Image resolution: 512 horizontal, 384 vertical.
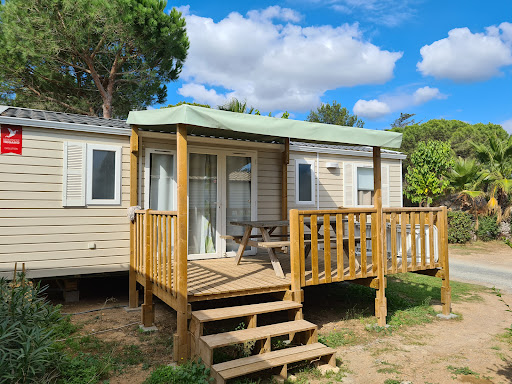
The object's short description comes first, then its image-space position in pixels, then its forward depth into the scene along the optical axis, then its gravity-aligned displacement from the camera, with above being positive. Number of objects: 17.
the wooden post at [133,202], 4.95 +0.07
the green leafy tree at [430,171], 13.14 +1.32
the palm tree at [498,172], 12.50 +1.21
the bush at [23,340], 2.45 -0.99
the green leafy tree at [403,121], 27.83 +6.77
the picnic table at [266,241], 4.18 -0.44
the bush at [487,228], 12.62 -0.77
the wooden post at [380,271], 4.26 -0.78
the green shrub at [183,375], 2.74 -1.32
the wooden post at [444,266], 4.77 -0.82
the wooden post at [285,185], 6.32 +0.38
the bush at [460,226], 12.50 -0.69
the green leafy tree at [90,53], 10.46 +4.99
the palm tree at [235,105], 12.55 +3.67
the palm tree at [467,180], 12.72 +0.96
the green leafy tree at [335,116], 27.19 +7.13
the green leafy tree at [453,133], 20.36 +4.46
